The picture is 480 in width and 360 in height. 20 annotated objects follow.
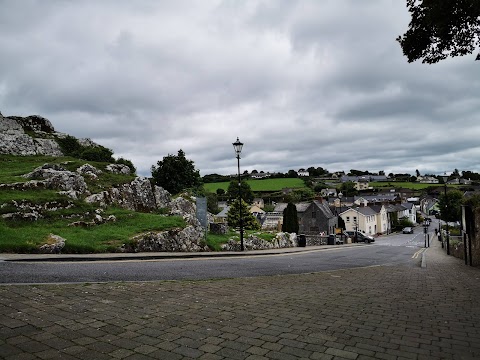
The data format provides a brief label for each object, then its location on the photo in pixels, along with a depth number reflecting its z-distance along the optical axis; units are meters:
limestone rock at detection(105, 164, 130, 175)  28.25
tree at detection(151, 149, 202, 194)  55.09
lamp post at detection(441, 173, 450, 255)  33.78
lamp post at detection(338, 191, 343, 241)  53.19
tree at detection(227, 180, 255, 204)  108.62
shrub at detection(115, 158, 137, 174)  49.75
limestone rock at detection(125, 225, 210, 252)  15.68
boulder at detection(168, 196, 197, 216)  25.08
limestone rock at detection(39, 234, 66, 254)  12.79
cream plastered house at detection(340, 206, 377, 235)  74.25
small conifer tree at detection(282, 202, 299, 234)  48.66
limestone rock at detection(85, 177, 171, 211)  21.01
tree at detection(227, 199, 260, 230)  46.47
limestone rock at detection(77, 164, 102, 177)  23.68
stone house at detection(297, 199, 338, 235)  64.44
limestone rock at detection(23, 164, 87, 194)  19.78
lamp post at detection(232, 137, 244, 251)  19.25
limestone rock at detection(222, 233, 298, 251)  21.00
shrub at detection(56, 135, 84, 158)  43.97
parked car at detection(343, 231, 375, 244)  54.38
